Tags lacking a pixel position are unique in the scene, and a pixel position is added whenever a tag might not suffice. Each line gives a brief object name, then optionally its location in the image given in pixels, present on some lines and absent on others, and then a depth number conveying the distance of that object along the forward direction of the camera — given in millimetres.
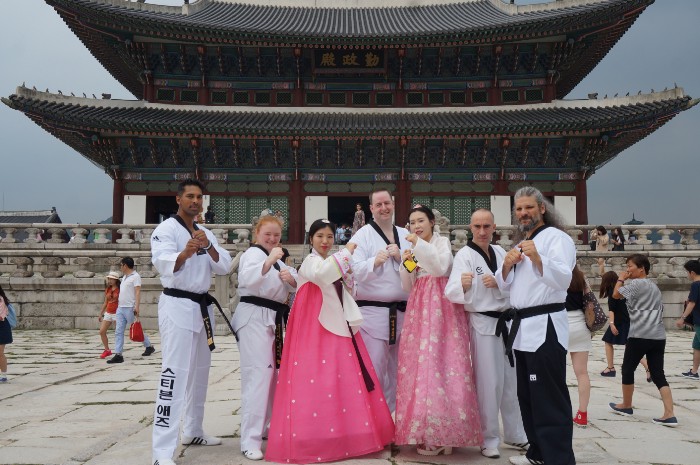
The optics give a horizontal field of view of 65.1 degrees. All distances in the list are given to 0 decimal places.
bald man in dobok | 4094
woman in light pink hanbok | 3898
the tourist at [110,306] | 9219
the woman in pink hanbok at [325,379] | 3883
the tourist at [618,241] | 14398
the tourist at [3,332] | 7254
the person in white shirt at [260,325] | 4152
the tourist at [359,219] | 15801
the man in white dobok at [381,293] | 4613
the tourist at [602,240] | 14375
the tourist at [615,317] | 6984
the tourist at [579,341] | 5035
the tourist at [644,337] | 5254
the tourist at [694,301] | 7129
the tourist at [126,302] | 8930
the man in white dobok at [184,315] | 3840
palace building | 17734
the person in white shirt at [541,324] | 3465
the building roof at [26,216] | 32594
